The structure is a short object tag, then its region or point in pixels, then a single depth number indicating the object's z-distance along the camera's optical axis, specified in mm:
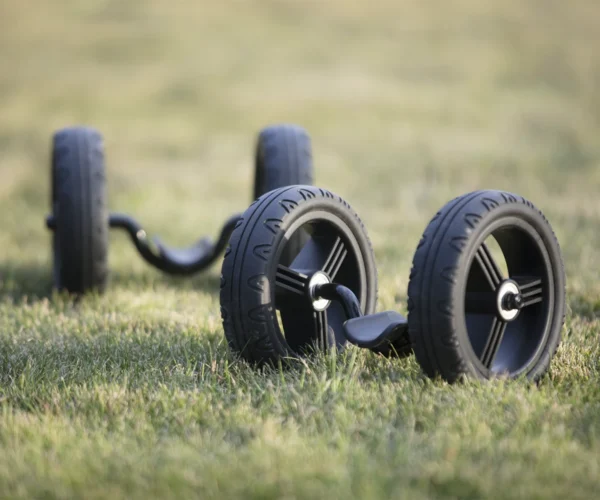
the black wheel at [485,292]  5785
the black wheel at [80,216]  10094
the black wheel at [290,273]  6422
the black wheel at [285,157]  10625
